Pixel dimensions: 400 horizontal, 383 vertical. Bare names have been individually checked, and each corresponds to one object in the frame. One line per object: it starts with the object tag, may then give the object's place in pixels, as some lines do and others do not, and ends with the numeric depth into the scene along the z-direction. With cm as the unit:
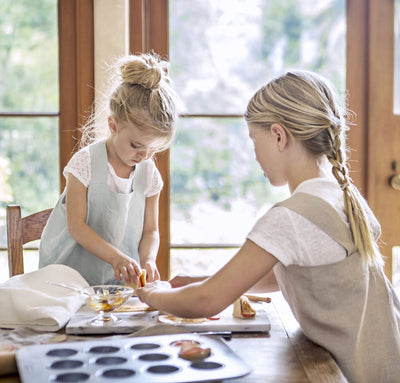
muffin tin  89
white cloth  126
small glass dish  127
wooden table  99
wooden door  262
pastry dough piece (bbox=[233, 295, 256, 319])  130
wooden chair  191
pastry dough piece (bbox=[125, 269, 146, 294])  148
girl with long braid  122
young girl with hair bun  179
